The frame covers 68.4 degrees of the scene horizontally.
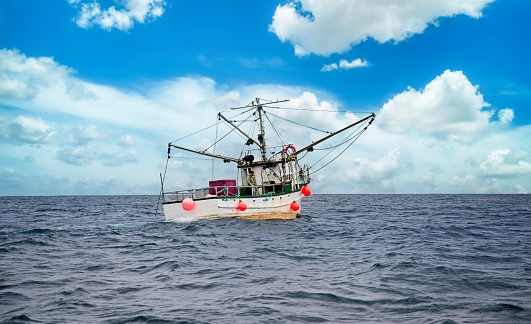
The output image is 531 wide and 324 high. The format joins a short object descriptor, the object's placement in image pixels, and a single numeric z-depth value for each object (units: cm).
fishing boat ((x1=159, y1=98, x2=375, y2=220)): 2830
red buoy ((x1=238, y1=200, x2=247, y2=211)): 2812
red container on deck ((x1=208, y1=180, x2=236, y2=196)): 2914
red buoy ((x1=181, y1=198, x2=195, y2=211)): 2723
